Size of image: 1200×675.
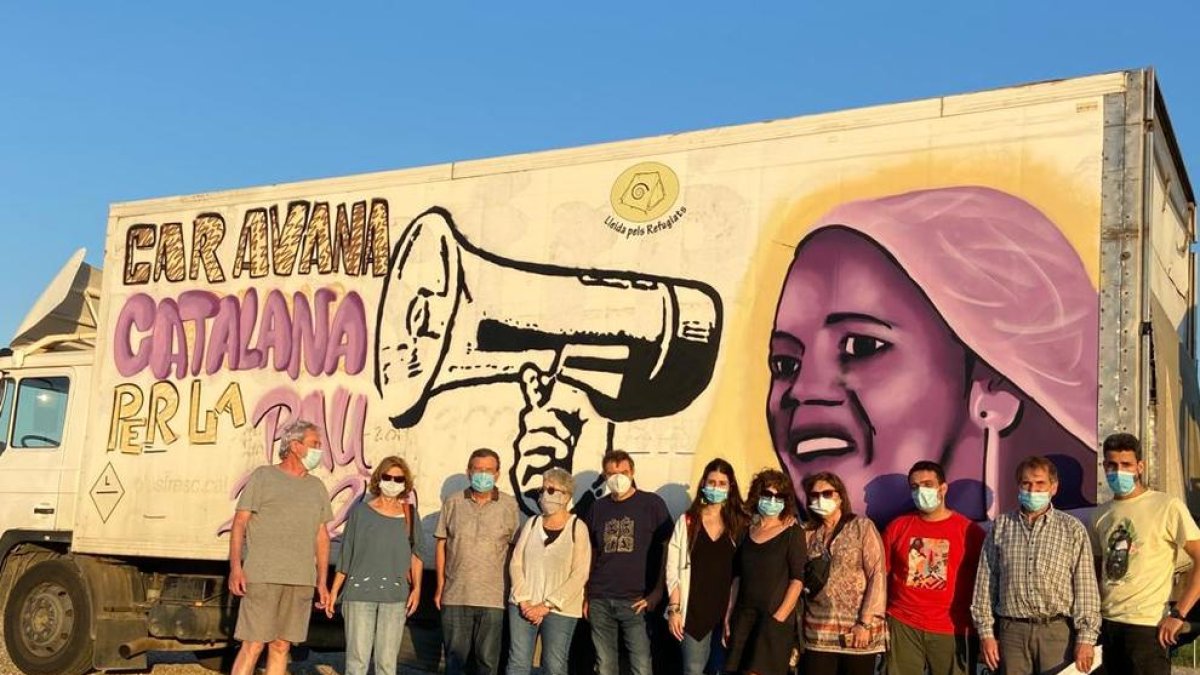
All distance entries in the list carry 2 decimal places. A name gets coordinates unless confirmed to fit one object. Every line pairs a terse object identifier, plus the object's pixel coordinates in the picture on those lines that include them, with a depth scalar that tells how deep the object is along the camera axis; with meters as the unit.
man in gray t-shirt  7.71
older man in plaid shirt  6.35
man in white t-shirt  6.30
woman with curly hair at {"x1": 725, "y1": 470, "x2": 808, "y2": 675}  6.93
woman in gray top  7.91
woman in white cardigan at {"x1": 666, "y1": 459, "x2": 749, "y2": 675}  7.31
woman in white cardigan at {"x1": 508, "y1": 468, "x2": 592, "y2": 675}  7.77
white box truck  7.15
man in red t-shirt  6.76
